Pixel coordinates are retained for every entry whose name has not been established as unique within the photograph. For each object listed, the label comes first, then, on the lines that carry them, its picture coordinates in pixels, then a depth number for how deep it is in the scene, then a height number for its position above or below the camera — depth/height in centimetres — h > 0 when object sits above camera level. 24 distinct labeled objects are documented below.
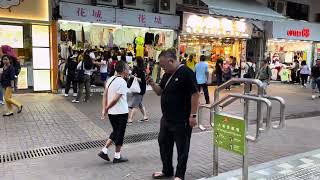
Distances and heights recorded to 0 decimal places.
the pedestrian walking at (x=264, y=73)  1255 -61
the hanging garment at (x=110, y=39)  1476 +50
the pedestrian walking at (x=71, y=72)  1266 -67
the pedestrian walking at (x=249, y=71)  1402 -61
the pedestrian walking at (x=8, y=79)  918 -66
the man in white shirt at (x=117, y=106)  573 -79
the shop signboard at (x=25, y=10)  1211 +135
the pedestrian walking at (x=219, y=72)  1606 -77
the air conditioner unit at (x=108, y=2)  1398 +184
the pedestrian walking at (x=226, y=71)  1778 -79
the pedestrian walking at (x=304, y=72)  1912 -86
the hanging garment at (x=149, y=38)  1548 +60
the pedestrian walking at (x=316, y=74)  1504 -76
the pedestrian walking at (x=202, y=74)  1186 -63
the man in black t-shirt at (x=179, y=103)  465 -60
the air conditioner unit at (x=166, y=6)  1563 +192
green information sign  452 -96
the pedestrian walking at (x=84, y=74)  1166 -66
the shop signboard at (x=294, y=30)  1994 +133
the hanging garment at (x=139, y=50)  1531 +11
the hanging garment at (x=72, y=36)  1379 +58
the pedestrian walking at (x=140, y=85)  854 -72
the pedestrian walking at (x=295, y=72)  2112 -95
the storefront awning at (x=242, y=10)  1529 +186
